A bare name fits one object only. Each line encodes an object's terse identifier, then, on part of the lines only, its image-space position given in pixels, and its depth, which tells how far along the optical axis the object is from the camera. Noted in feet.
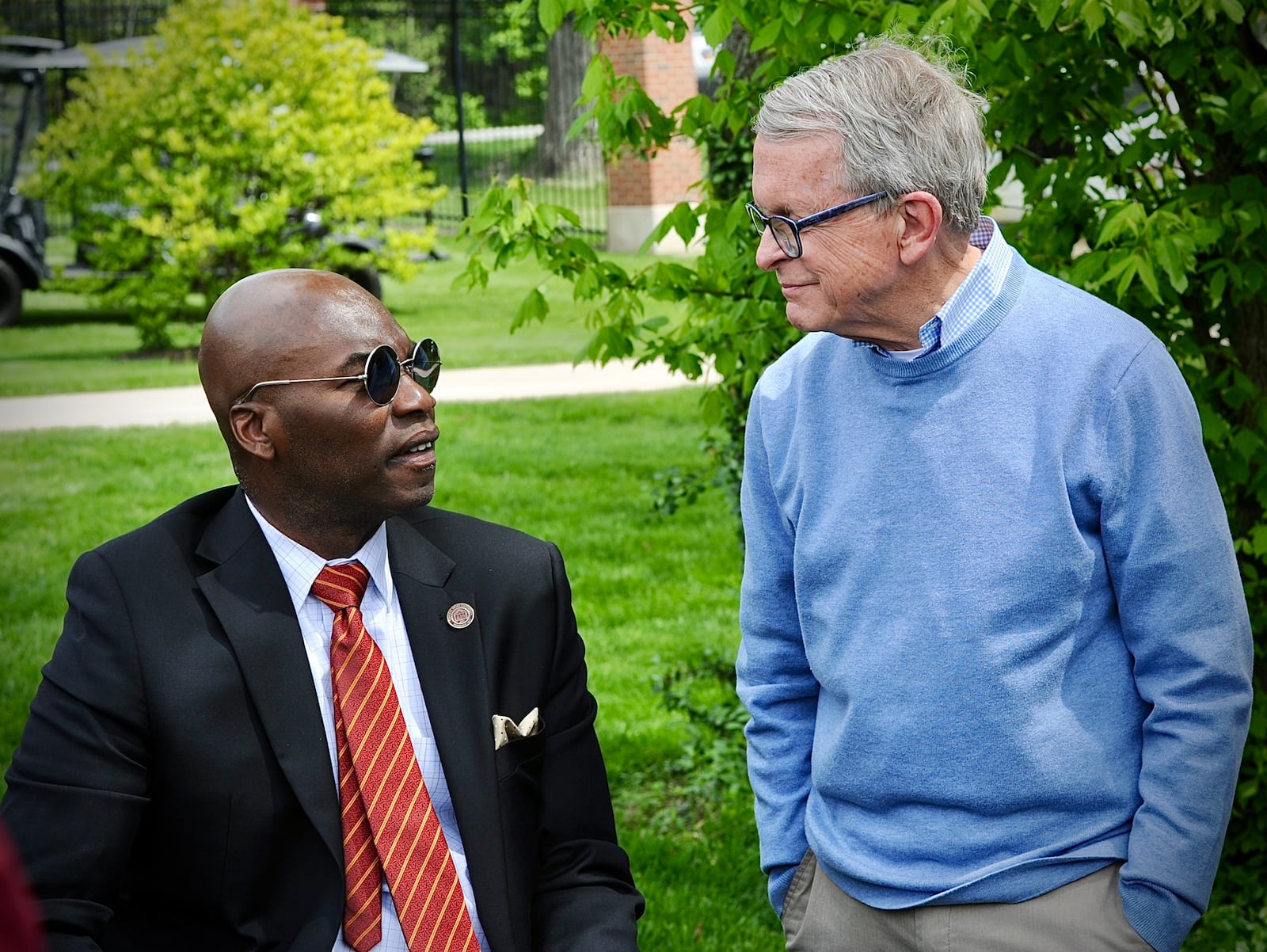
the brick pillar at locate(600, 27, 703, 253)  62.95
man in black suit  7.25
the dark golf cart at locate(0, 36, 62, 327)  51.96
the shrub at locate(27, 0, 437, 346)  43.57
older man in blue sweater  6.97
